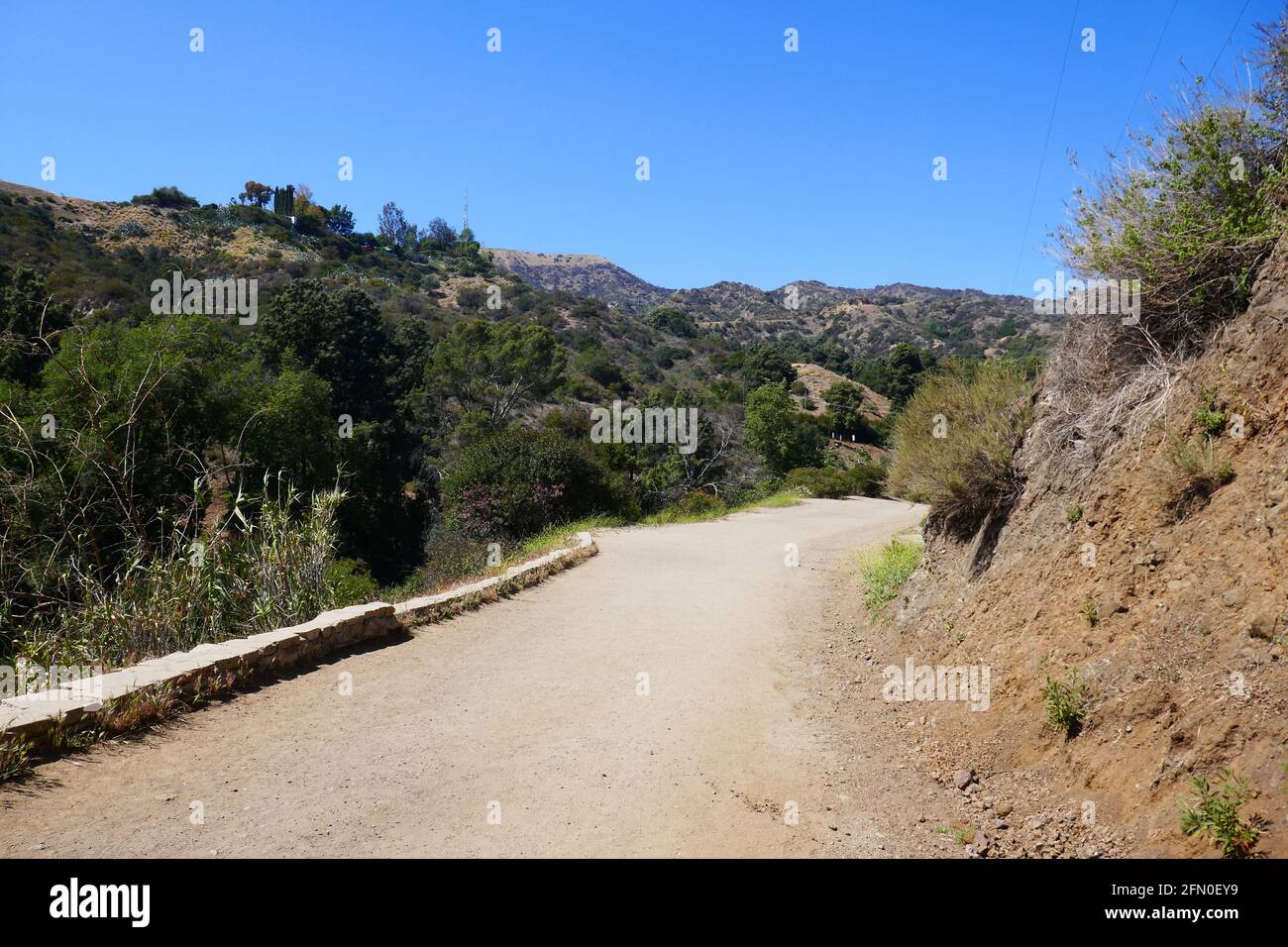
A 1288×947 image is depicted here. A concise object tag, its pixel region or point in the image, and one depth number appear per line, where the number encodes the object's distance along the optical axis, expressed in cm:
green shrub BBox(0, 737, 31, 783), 423
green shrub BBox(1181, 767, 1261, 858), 311
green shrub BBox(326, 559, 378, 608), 847
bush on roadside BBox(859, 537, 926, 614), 927
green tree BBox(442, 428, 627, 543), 1797
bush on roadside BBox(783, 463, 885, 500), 2833
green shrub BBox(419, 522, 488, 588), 1453
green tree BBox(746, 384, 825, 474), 3122
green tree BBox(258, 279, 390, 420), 3123
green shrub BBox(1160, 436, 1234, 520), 470
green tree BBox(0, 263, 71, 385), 2050
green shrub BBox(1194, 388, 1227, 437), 485
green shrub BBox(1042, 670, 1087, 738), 449
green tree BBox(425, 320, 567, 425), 3083
